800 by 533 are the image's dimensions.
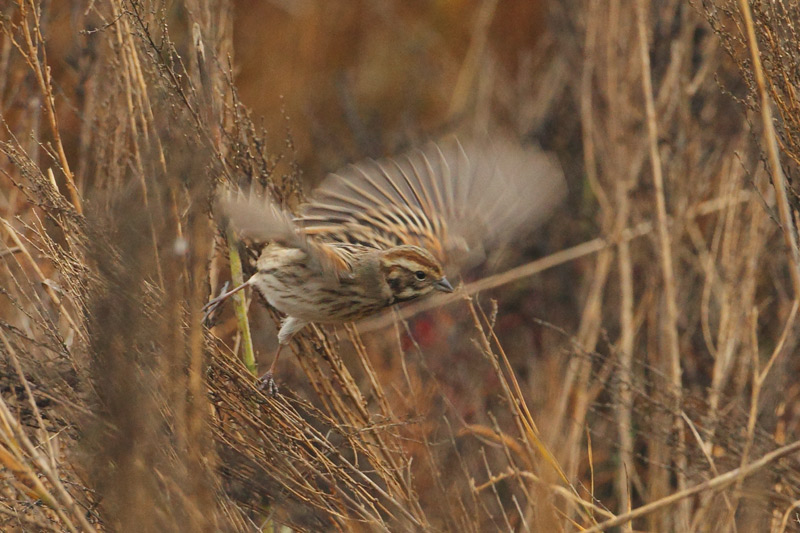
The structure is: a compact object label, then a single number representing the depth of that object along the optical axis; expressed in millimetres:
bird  7133
